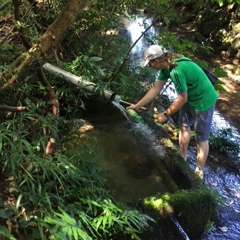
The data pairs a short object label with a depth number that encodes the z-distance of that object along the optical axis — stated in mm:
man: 3844
